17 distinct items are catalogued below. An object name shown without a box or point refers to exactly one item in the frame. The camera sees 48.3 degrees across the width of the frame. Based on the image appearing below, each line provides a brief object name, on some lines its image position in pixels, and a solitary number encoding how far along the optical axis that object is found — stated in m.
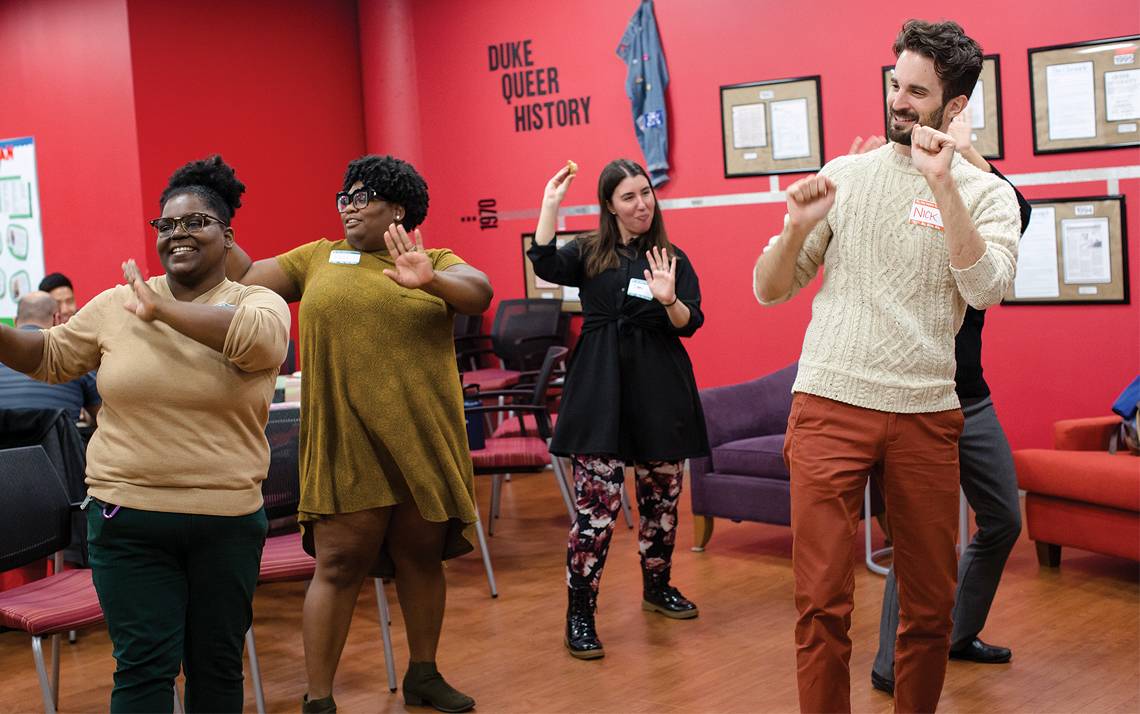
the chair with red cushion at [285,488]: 4.21
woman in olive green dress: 3.59
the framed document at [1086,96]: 6.06
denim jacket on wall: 7.80
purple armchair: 5.56
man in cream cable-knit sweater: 2.66
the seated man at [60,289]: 7.15
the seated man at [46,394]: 5.16
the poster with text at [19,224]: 8.83
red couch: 4.96
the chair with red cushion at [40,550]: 3.59
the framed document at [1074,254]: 6.20
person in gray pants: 3.54
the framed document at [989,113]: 6.47
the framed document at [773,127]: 7.19
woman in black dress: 4.39
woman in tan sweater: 2.74
